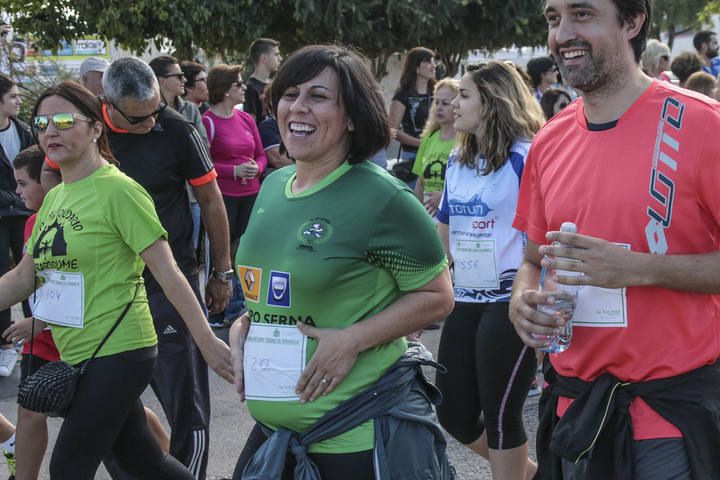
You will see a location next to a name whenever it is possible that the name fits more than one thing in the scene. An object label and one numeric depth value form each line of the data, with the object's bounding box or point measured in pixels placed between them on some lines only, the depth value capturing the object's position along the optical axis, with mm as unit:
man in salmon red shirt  2438
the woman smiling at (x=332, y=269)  2686
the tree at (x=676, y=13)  37562
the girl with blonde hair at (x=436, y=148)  6617
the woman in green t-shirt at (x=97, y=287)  3611
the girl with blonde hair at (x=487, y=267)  4160
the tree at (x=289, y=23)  13789
